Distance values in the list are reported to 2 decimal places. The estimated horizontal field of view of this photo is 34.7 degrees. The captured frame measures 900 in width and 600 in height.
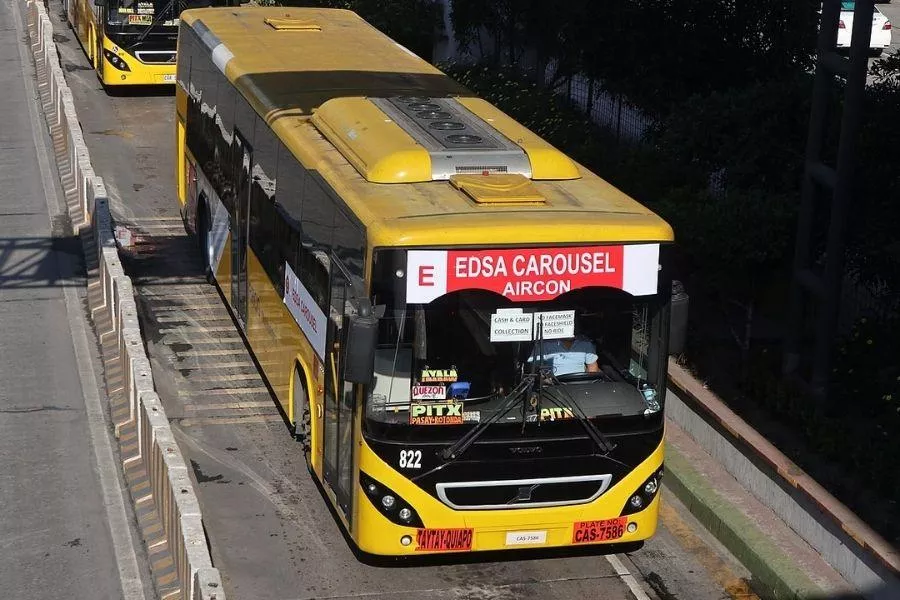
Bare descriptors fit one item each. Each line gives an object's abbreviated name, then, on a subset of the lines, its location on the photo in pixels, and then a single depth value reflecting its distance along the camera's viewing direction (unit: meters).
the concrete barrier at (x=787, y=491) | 10.91
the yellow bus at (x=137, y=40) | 28.66
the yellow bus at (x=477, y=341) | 10.39
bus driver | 10.58
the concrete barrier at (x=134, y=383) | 10.27
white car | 33.47
